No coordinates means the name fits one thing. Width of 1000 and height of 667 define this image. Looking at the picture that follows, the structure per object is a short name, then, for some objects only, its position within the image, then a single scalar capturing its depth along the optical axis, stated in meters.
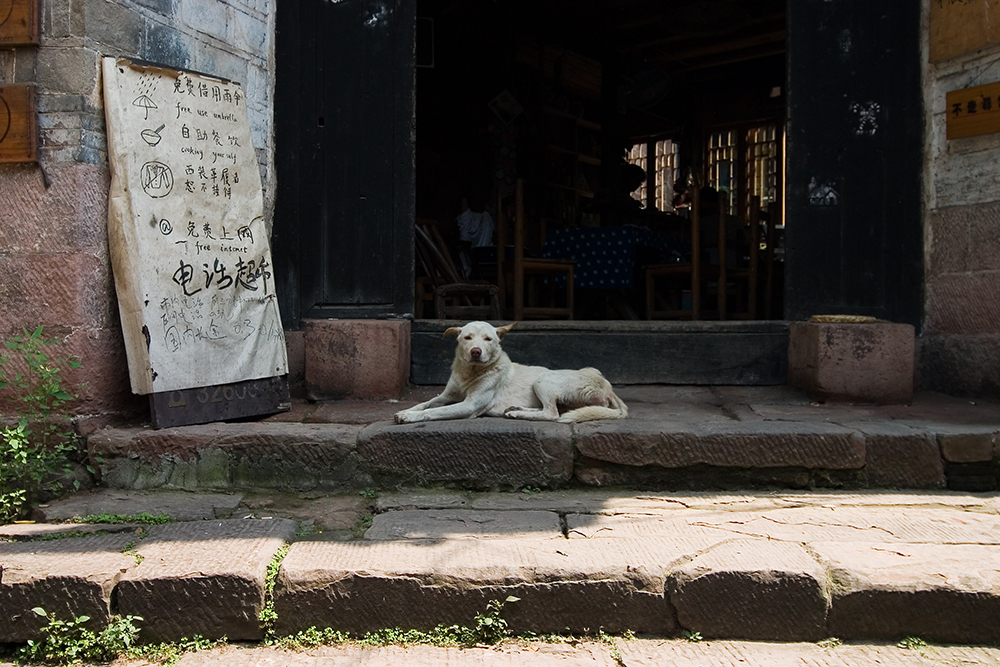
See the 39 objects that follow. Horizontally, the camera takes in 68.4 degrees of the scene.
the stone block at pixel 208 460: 3.67
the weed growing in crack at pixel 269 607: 2.47
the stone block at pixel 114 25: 3.81
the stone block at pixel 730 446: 3.51
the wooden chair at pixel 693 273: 6.71
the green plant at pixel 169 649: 2.41
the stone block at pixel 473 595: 2.45
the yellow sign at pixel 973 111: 4.51
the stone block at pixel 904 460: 3.50
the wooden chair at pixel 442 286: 6.72
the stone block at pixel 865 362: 4.48
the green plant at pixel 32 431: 3.46
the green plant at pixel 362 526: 2.99
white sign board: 3.82
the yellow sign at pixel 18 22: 3.73
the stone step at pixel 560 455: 3.51
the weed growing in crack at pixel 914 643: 2.37
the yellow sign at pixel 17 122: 3.73
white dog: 4.03
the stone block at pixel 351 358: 4.63
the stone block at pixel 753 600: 2.41
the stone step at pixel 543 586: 2.40
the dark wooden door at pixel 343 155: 4.98
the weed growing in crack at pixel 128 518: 3.18
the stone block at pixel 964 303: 4.60
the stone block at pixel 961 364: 4.59
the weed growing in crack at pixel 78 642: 2.43
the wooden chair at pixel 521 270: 6.89
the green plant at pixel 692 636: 2.44
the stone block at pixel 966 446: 3.49
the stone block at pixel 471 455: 3.59
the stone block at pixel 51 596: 2.45
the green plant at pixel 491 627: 2.44
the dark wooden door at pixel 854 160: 4.85
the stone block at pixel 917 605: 2.37
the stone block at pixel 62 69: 3.77
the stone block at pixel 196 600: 2.45
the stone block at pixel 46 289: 3.76
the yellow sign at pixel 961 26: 4.49
